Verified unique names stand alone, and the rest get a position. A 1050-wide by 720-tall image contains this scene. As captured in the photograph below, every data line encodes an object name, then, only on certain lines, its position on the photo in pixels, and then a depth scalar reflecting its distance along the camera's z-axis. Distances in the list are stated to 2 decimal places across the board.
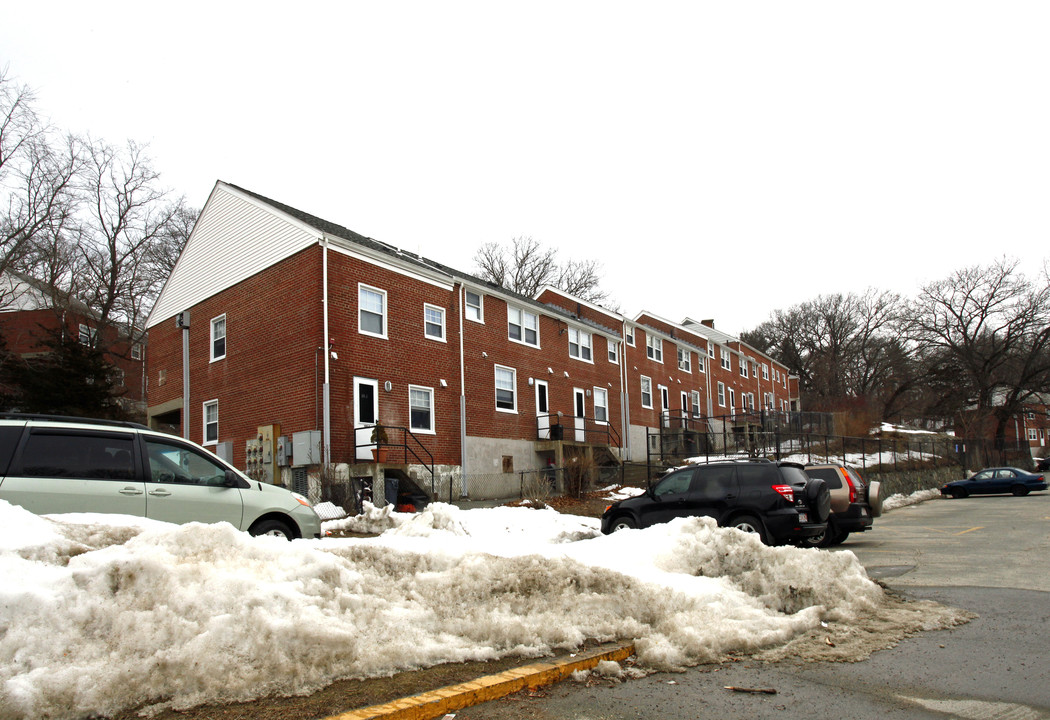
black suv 12.50
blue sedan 33.19
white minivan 8.29
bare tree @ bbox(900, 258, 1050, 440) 55.47
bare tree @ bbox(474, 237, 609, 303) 57.91
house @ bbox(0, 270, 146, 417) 41.22
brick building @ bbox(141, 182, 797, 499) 21.95
